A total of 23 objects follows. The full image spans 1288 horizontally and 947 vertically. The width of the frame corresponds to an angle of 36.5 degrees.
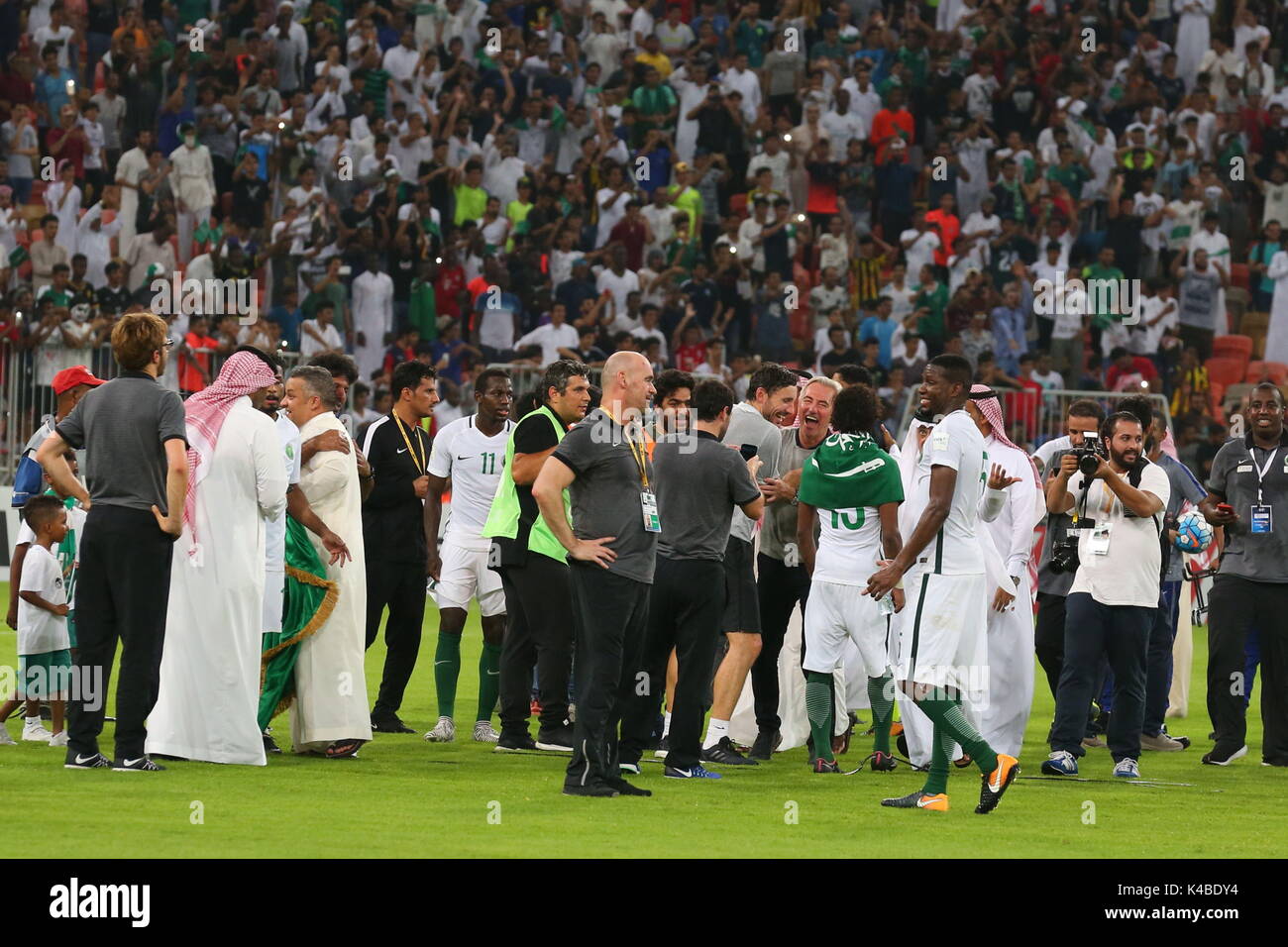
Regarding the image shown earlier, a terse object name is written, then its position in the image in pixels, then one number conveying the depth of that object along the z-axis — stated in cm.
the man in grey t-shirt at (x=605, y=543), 938
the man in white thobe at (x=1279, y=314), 2708
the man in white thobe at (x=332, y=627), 1105
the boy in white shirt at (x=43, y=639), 1146
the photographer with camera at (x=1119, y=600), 1109
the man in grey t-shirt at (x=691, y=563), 1045
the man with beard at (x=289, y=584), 1112
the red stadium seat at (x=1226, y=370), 2655
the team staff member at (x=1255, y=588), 1228
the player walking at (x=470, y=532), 1243
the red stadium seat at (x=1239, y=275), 2792
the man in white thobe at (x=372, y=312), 2372
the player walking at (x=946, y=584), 932
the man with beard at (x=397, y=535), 1261
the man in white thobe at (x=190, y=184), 2420
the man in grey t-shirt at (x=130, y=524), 980
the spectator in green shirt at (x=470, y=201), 2561
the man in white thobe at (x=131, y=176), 2373
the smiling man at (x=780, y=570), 1187
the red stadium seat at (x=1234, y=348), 2681
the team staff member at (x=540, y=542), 1077
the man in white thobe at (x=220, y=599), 1048
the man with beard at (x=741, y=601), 1155
